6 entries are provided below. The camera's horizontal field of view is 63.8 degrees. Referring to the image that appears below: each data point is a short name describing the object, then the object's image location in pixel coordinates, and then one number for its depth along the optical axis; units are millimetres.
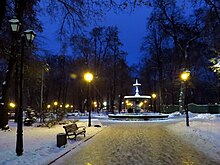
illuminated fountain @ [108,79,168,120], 23885
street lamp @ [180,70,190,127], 15245
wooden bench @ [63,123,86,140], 9691
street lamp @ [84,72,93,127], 16113
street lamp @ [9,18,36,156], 6483
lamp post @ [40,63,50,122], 14370
